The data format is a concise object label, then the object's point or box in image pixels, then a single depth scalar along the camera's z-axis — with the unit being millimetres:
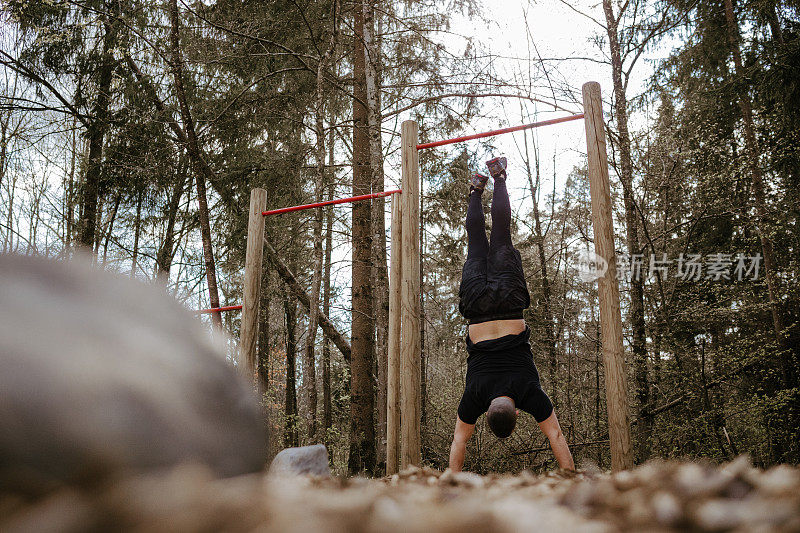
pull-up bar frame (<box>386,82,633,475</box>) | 2562
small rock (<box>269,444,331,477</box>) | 1455
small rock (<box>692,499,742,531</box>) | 617
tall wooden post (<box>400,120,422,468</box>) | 3037
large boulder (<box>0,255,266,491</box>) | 711
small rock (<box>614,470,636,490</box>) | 921
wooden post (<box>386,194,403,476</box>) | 3450
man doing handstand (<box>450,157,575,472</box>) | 2945
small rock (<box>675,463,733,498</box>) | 752
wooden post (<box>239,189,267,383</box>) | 4012
